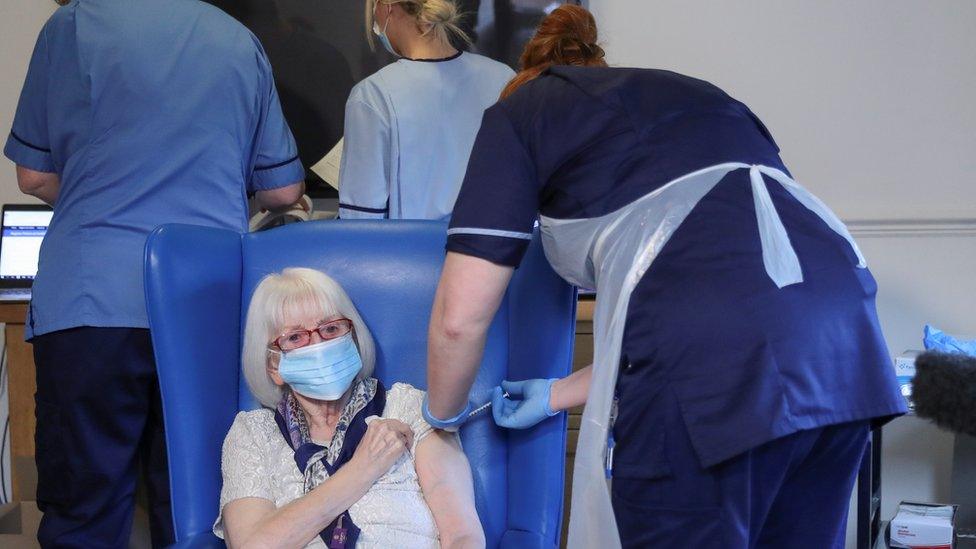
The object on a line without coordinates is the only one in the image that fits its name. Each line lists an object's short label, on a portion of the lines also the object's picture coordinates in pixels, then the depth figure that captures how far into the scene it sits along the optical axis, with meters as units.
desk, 2.50
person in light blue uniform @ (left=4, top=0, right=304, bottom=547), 1.87
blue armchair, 1.58
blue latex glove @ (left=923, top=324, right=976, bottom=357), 2.28
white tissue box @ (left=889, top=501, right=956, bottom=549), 2.27
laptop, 2.77
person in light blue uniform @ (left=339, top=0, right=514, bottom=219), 2.18
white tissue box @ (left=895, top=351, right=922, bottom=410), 2.24
